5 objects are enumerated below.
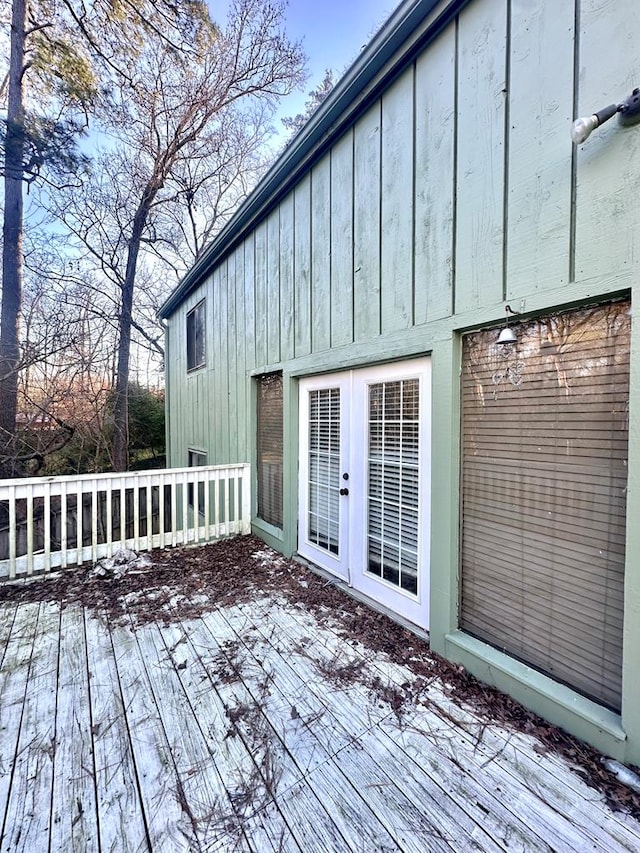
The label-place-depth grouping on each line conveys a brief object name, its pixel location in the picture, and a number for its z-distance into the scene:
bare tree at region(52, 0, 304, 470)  7.32
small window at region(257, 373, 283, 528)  4.24
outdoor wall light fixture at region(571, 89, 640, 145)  1.46
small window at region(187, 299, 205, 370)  6.40
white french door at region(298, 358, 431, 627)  2.54
